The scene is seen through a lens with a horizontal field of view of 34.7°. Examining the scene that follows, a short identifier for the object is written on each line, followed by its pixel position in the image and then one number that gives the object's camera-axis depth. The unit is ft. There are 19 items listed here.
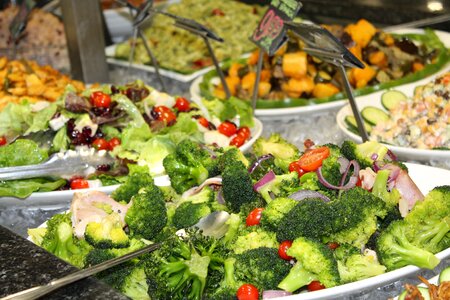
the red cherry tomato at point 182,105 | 11.40
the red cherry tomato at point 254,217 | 6.74
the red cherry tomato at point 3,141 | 10.61
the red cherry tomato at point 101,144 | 10.22
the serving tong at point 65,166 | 9.32
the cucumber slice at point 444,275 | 5.58
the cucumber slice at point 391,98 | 11.46
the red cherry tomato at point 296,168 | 7.31
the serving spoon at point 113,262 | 5.22
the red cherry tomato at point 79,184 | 9.29
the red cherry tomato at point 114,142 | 10.32
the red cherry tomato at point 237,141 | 10.28
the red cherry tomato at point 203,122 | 10.96
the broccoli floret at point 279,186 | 7.02
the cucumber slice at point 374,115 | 11.00
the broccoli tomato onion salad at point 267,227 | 5.98
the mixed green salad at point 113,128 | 9.70
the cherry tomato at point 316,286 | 6.03
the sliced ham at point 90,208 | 7.05
